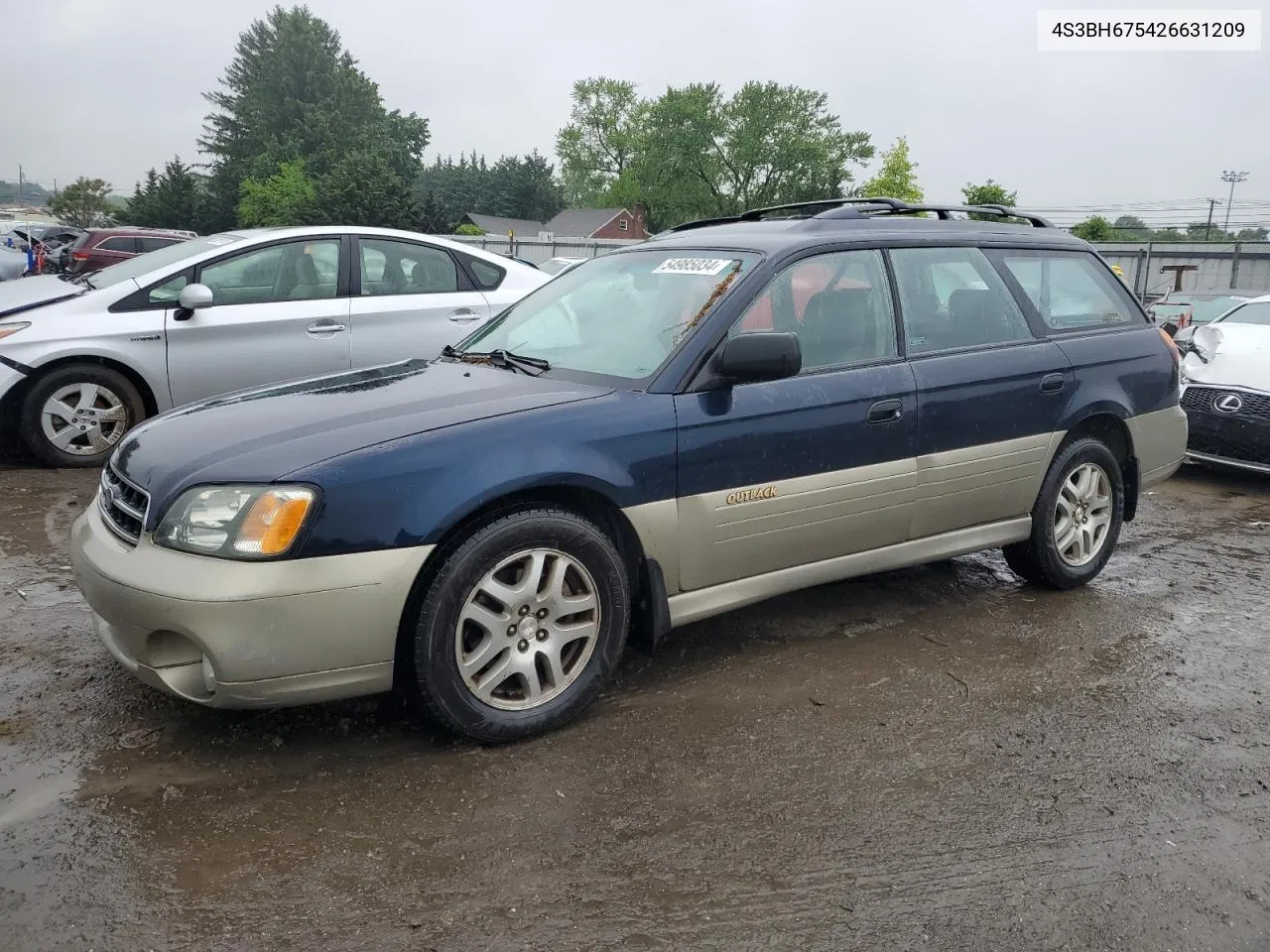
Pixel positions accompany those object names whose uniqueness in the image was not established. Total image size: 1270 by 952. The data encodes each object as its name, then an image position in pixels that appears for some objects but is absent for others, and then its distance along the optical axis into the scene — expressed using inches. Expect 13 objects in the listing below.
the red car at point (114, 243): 798.5
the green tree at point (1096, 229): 1571.1
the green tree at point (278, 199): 2130.9
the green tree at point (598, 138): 3545.8
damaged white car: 293.0
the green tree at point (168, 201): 2213.3
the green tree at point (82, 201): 2566.4
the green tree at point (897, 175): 1844.2
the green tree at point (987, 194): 1814.7
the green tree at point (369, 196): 1790.1
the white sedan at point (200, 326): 253.3
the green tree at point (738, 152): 2992.1
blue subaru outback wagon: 114.3
